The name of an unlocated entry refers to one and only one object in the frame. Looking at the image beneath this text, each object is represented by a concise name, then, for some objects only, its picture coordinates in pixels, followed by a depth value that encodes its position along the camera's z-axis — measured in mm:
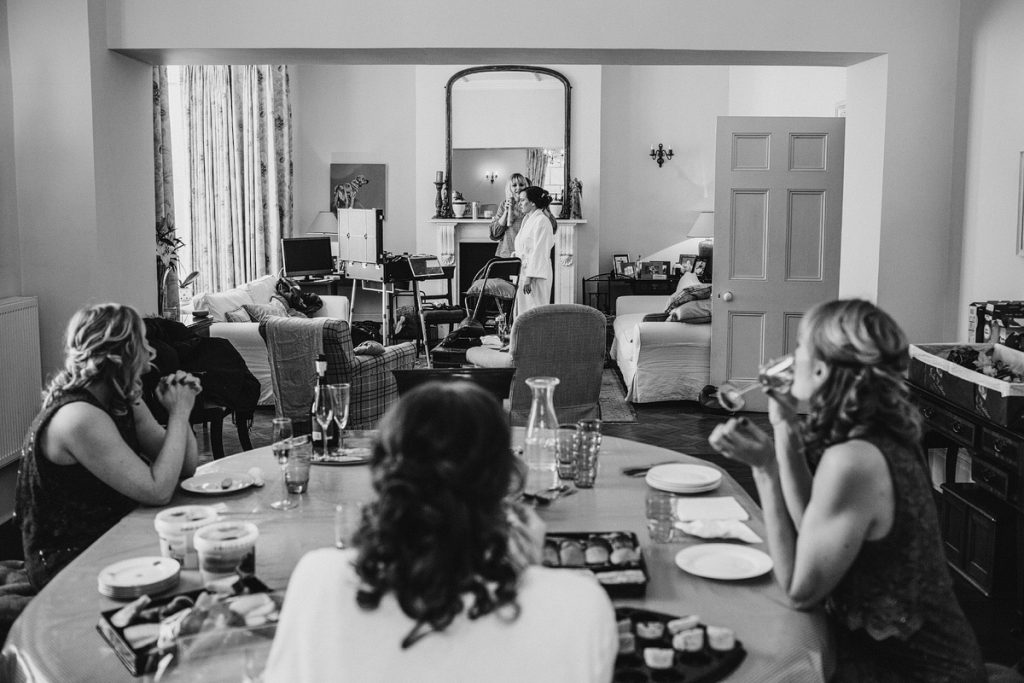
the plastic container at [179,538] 1994
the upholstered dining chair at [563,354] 5094
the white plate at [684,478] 2473
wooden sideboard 3467
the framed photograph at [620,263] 11234
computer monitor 10039
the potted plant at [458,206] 11438
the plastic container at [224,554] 1854
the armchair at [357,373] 5199
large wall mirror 11375
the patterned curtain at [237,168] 8828
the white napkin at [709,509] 2293
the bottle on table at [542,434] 2521
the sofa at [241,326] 6680
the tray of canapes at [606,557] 1792
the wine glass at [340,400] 2615
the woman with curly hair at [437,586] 1146
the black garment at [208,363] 4238
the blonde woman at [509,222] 10594
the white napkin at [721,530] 2130
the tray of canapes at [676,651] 1516
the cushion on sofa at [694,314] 7086
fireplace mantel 11195
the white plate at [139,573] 1835
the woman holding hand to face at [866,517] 1752
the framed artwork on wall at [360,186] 11672
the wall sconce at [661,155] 11445
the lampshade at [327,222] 11430
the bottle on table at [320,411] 2617
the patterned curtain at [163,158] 7348
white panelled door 6594
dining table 1609
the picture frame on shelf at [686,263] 10804
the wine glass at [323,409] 2621
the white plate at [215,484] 2479
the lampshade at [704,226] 10070
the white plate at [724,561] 1916
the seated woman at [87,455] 2385
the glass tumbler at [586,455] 2506
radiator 4531
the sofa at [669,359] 7082
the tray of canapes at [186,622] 1537
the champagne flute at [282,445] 2381
